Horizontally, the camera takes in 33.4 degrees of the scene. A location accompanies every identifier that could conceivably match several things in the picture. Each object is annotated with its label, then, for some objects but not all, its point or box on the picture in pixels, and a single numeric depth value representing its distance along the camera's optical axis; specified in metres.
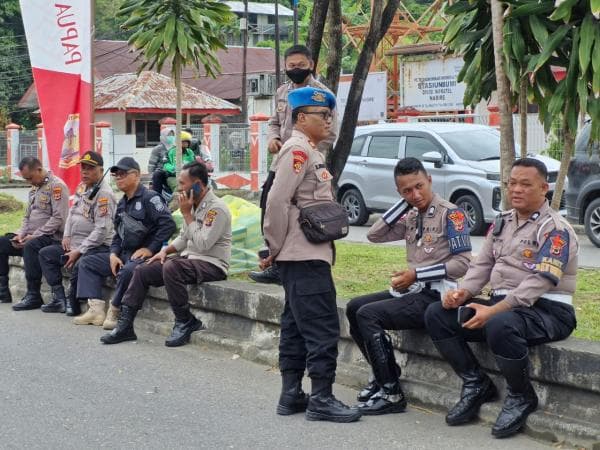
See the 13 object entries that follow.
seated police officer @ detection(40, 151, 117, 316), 9.47
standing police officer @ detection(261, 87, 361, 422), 5.82
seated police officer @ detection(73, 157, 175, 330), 8.82
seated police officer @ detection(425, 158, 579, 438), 5.37
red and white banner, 10.73
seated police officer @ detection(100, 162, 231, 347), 8.05
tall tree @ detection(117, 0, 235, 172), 10.99
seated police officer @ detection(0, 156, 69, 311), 10.24
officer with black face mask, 7.51
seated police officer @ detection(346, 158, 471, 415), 6.06
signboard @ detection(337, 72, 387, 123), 31.23
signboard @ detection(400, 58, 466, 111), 30.78
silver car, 15.90
